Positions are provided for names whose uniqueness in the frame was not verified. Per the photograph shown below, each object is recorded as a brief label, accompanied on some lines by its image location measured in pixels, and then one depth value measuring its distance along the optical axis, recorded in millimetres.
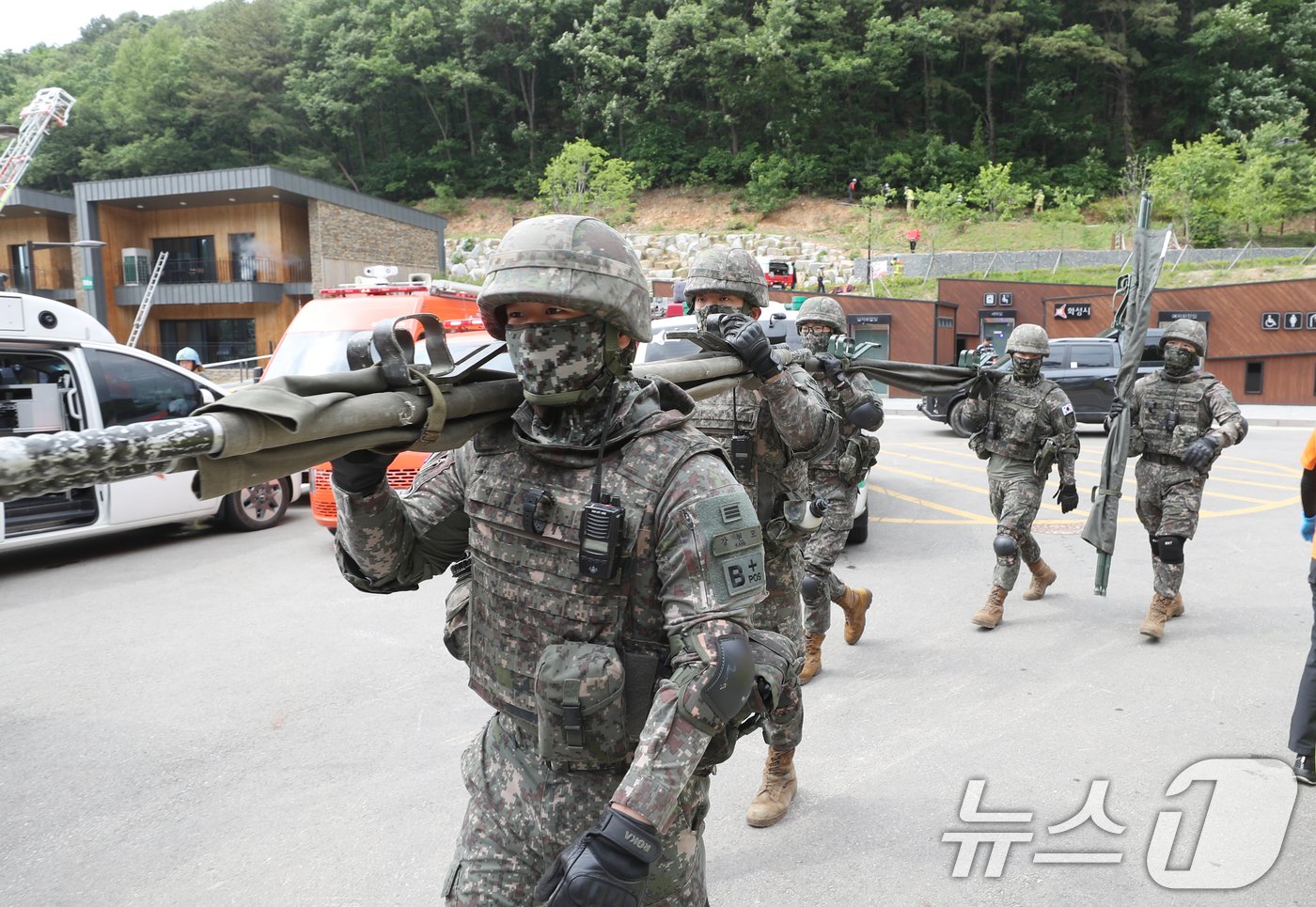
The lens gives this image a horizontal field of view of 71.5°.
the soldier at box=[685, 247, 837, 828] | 3859
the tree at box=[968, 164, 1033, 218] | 43219
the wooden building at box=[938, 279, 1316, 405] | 24234
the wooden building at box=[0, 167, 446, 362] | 32719
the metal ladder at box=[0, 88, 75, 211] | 27359
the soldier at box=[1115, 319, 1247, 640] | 6156
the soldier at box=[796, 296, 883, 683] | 5566
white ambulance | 7578
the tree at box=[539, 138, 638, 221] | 45031
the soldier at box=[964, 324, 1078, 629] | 6508
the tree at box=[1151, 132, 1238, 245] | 37281
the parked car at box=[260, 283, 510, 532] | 9383
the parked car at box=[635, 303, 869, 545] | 8875
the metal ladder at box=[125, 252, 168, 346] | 25750
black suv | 18125
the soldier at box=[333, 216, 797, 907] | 2020
